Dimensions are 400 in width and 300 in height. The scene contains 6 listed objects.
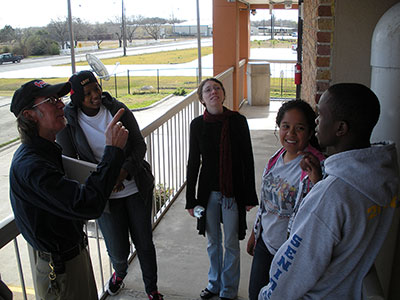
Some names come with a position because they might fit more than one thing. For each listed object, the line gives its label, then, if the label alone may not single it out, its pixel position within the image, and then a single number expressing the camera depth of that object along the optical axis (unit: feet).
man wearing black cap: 5.24
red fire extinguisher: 14.38
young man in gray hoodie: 3.54
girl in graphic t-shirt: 5.82
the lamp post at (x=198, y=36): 20.29
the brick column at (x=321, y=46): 7.84
